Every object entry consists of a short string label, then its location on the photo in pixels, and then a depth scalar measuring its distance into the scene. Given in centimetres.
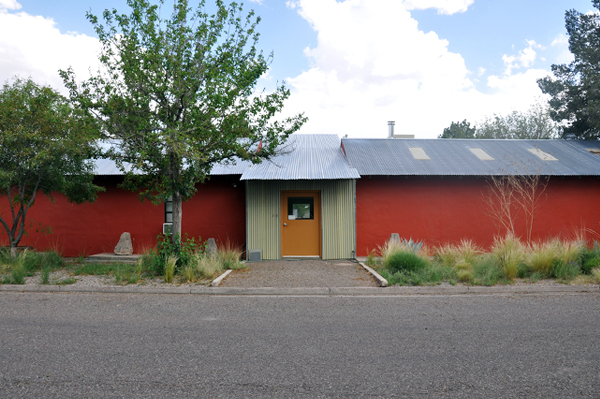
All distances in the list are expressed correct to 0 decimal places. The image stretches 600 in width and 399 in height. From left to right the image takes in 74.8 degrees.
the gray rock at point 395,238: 1244
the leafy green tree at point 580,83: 2002
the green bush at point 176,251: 954
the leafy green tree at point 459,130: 4947
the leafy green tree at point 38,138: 947
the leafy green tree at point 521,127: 3506
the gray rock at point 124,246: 1327
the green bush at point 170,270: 884
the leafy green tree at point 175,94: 920
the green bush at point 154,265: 947
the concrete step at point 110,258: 1268
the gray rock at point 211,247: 1208
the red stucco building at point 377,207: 1356
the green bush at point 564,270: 862
